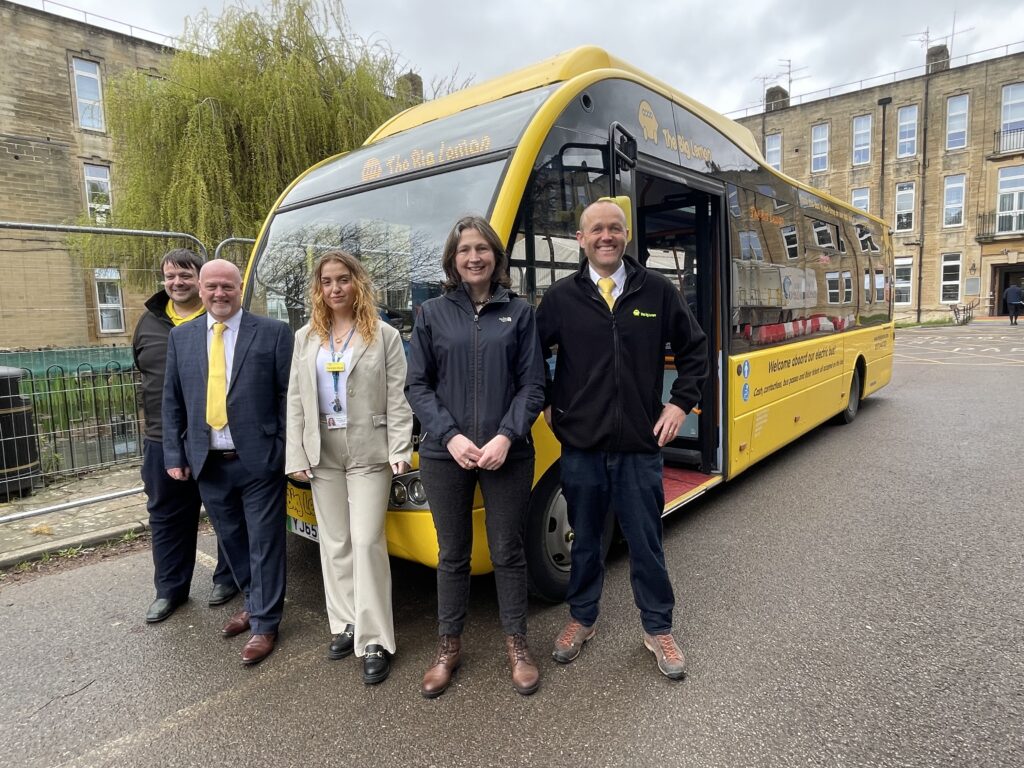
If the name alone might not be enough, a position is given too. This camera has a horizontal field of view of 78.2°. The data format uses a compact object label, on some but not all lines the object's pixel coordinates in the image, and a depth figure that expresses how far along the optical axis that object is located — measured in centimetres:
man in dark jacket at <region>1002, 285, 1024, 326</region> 2656
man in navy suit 296
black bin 529
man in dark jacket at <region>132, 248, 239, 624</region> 330
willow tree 921
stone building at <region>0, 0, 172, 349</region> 1628
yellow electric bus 316
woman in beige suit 277
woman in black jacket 256
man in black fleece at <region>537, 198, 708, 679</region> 267
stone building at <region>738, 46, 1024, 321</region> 2919
